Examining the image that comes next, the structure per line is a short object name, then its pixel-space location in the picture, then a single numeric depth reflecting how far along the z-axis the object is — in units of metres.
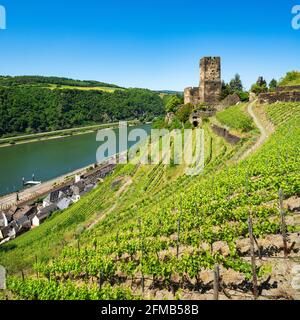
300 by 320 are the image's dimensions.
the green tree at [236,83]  76.67
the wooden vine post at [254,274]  7.20
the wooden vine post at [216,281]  6.62
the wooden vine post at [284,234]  8.17
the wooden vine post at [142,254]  9.23
